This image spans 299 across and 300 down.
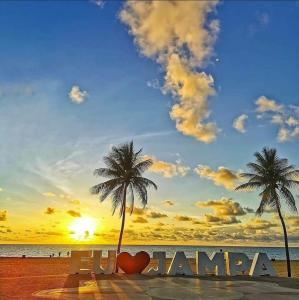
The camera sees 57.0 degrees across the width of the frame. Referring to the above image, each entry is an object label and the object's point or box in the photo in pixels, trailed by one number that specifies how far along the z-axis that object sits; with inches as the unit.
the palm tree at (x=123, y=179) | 1012.0
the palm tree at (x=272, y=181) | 1008.6
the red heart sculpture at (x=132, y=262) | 810.2
